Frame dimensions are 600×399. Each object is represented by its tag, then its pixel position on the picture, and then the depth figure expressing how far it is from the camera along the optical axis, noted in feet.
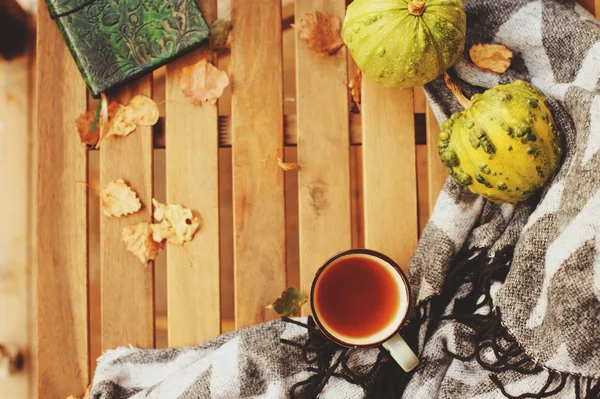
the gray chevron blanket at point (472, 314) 2.60
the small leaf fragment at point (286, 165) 2.90
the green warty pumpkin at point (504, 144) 2.42
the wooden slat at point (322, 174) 2.94
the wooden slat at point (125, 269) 2.98
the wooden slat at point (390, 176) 2.95
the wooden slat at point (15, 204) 3.50
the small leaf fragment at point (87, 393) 2.95
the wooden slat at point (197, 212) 2.96
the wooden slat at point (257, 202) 2.95
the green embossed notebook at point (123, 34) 2.92
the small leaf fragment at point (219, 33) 3.00
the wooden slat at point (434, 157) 2.97
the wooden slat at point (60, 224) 2.98
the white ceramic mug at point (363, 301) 2.57
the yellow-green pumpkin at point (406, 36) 2.47
